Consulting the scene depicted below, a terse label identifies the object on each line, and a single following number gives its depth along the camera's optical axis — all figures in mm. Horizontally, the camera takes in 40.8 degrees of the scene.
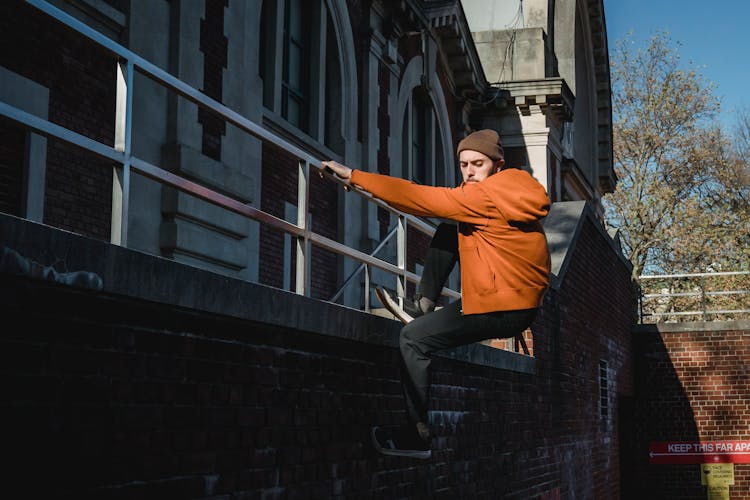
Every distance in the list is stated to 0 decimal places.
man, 5008
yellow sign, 20781
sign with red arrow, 20891
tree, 38750
